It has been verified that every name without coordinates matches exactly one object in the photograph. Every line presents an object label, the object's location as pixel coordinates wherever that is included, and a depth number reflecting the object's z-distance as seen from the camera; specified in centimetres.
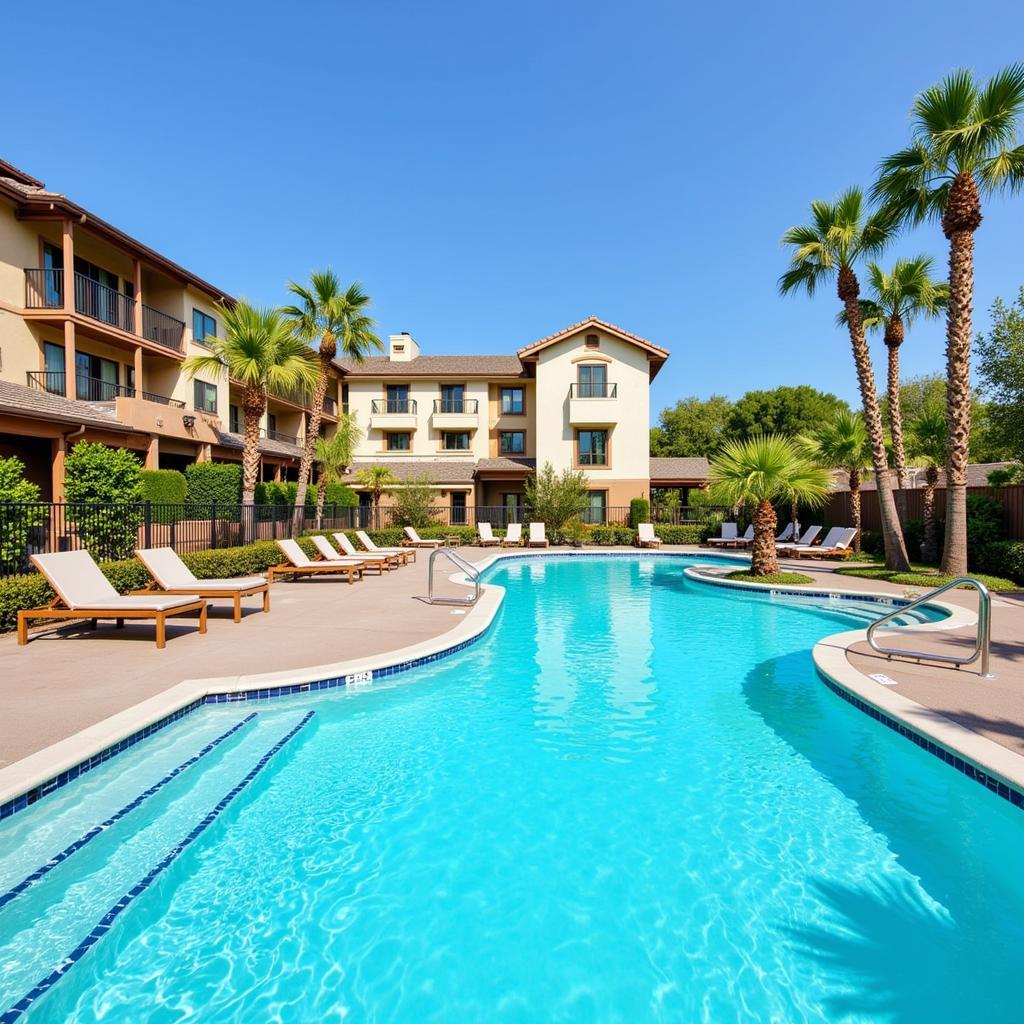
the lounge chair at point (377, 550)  1833
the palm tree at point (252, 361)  1780
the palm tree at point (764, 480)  1564
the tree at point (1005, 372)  1777
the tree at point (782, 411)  5338
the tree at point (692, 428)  5941
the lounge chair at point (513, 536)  2734
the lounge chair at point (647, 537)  2659
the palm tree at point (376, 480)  3006
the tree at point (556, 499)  2770
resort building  1870
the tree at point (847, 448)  2133
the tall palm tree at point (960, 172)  1318
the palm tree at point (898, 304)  1722
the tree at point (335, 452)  2691
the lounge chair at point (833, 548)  2030
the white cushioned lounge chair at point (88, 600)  777
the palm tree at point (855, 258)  1653
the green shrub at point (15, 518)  916
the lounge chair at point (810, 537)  2203
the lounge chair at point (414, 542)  2555
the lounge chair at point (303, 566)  1421
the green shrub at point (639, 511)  2895
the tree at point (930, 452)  1755
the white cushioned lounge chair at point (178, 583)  938
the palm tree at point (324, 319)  2198
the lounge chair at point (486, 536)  2780
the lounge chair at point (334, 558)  1570
